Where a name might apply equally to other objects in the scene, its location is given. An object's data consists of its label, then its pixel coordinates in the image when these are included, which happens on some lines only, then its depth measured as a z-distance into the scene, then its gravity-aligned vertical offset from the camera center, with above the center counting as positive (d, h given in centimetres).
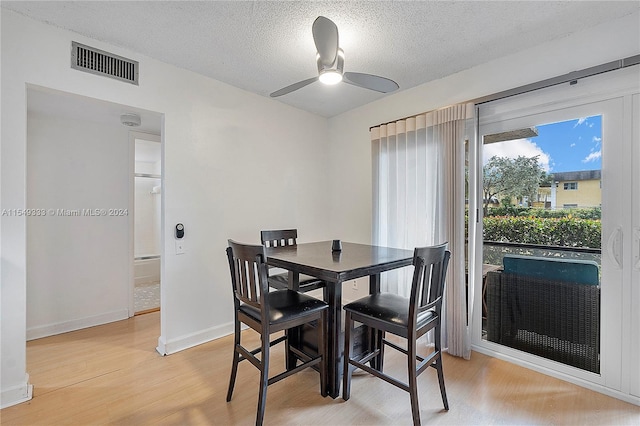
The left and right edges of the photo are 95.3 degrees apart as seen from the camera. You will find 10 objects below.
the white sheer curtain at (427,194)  253 +19
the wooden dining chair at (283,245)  258 -33
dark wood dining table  173 -34
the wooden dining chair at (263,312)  166 -62
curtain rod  186 +96
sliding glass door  197 -12
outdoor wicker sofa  212 -76
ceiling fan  167 +93
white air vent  210 +113
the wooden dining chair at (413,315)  164 -63
